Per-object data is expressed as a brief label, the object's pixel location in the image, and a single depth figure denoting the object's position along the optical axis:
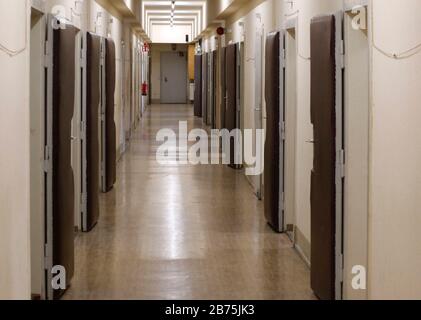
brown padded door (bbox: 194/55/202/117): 24.72
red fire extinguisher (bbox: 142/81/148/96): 26.38
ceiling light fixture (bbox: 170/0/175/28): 21.02
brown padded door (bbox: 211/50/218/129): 18.53
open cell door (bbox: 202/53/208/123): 21.97
